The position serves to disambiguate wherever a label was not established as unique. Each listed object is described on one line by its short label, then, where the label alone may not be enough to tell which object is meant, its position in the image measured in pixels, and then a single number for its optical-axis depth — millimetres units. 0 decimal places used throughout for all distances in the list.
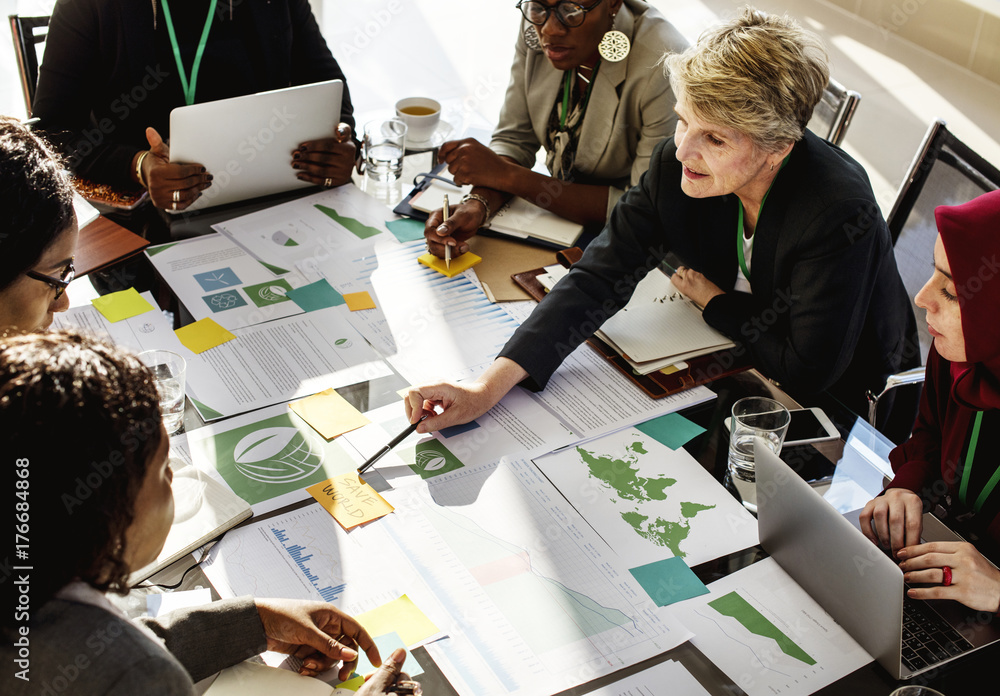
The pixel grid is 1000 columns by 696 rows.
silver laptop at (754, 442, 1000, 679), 1078
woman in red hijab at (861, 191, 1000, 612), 1228
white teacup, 2389
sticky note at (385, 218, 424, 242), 2107
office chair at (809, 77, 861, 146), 2170
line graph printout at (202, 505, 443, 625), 1195
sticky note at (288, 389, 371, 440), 1494
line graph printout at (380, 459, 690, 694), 1123
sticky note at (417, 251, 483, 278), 1986
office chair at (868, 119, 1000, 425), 1876
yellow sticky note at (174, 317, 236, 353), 1671
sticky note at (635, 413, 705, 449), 1530
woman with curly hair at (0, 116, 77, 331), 1299
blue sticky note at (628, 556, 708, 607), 1231
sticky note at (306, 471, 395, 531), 1317
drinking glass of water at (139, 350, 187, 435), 1455
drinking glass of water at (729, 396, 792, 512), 1433
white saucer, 2447
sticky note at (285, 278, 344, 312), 1835
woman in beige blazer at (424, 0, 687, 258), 2158
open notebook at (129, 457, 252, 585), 1225
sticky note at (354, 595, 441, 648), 1147
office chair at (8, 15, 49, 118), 2256
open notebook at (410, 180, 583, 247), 2129
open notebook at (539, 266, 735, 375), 1719
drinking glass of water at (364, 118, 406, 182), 2320
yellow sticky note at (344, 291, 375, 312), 1837
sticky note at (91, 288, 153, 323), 1721
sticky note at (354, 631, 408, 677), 1105
